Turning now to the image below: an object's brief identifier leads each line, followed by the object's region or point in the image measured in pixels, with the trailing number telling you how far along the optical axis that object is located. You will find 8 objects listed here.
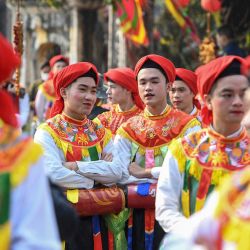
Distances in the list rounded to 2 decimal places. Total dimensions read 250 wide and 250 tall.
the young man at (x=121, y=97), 11.41
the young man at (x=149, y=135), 8.98
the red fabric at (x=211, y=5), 18.56
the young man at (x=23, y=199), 4.48
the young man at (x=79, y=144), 8.56
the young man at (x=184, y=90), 11.42
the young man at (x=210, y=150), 6.26
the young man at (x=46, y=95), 16.47
